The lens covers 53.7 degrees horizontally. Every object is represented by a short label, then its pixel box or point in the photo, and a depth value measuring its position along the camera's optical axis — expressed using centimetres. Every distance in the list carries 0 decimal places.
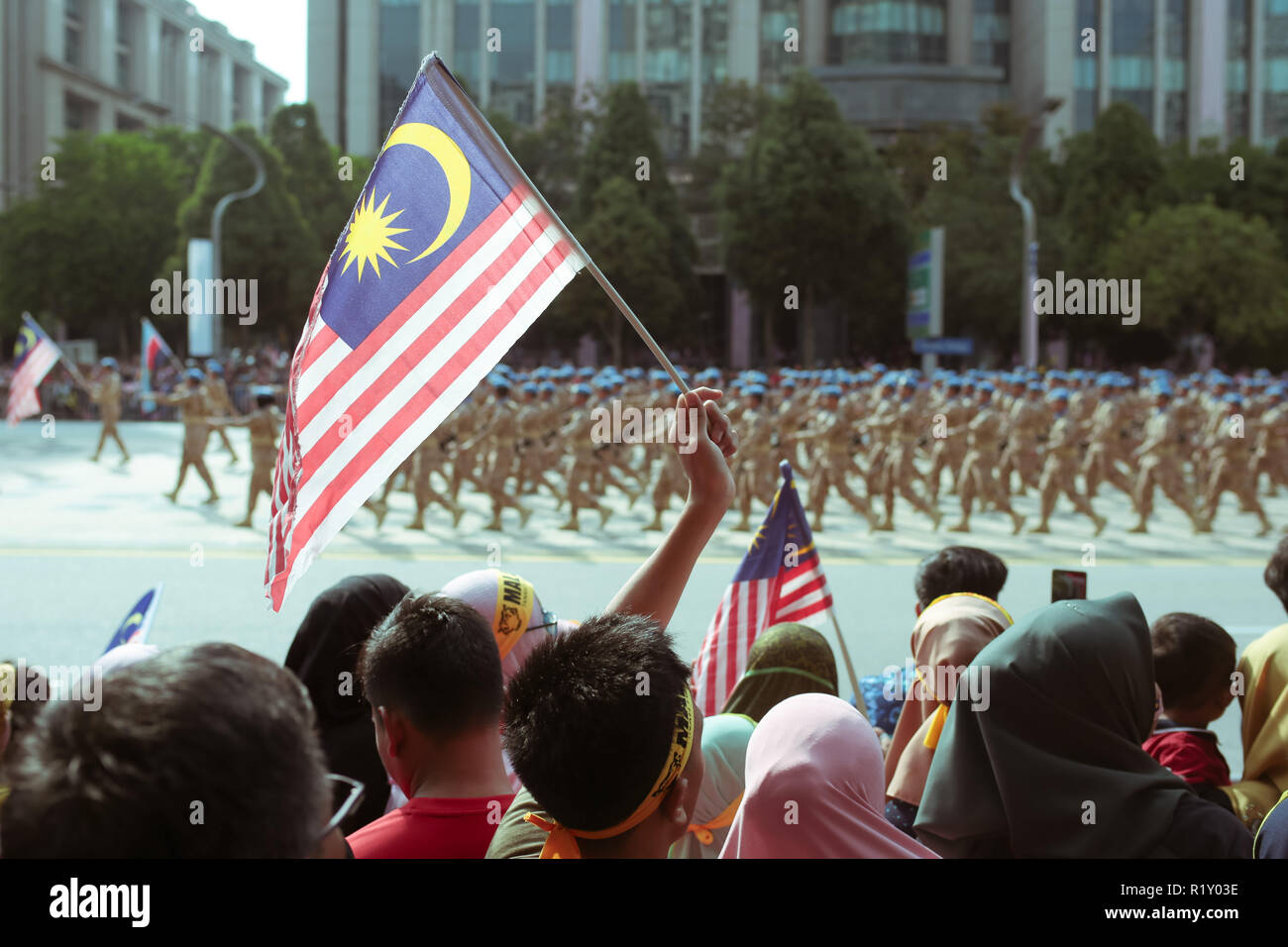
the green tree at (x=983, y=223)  3850
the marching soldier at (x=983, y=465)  1585
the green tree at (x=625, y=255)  3841
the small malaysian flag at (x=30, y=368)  1784
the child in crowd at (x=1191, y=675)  338
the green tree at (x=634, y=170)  4022
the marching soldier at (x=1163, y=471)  1564
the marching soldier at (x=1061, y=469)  1531
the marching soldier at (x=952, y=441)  1805
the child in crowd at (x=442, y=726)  231
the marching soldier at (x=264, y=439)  1467
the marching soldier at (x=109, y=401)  2222
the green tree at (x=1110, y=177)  4088
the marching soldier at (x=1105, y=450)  1712
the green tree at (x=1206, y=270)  3706
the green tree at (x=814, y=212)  3766
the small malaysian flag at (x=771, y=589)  480
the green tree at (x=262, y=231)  3931
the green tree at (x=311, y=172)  4366
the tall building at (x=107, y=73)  5572
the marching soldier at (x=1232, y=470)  1604
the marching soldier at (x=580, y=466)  1529
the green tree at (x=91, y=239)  4338
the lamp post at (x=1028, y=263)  2577
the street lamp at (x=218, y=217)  3259
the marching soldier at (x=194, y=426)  1670
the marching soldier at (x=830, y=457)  1598
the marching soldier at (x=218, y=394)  2197
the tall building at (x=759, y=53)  5466
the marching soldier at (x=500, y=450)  1544
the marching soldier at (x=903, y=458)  1603
